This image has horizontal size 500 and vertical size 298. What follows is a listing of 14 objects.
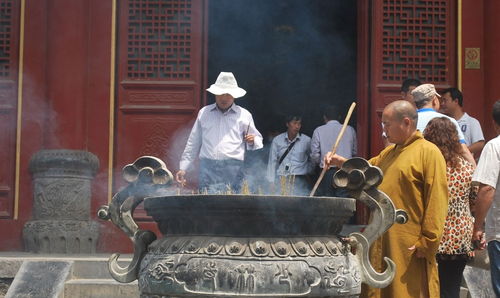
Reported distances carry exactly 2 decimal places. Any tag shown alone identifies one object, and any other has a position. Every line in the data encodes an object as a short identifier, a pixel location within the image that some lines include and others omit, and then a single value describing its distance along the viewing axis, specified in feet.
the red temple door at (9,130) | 49.84
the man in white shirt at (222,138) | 42.68
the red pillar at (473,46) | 50.45
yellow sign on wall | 50.93
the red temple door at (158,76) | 50.63
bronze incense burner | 22.87
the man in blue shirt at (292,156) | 53.51
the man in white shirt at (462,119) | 43.64
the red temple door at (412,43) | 51.15
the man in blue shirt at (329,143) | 50.80
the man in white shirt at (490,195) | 30.18
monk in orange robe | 29.07
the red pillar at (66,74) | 49.32
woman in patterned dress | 31.82
